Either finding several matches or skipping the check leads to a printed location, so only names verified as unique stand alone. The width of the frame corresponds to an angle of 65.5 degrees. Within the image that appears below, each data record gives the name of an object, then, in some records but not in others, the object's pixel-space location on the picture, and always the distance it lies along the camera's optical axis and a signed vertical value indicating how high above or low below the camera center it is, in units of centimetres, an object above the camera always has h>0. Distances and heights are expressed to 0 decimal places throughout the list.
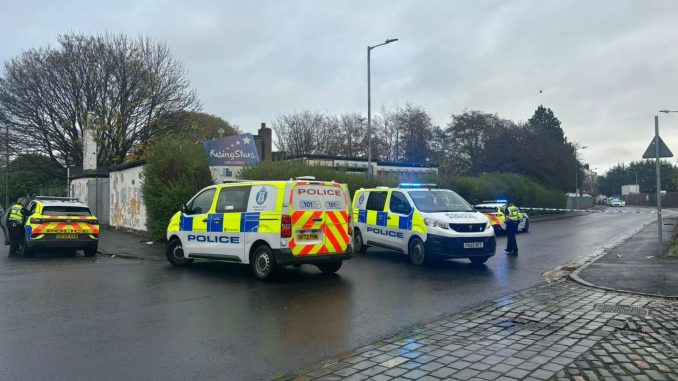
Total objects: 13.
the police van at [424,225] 1173 -52
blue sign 2009 +212
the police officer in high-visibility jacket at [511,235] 1485 -94
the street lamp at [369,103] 2305 +458
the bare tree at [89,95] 3128 +684
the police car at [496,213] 2242 -47
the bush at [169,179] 1728 +91
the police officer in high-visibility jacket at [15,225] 1482 -49
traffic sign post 1304 +126
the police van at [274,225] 973 -39
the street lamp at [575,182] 5673 +222
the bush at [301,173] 1823 +115
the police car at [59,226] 1417 -53
